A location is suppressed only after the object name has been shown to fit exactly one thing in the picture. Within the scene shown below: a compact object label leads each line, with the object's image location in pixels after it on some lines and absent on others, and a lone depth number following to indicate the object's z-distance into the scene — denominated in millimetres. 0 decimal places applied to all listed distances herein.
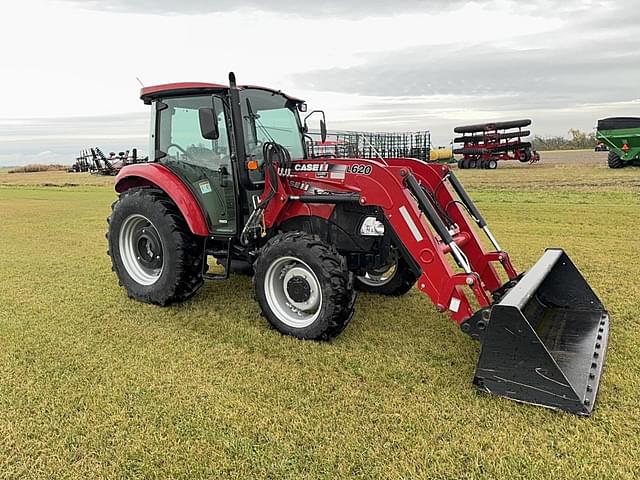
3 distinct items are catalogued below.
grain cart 22500
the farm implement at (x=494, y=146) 30562
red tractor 3703
